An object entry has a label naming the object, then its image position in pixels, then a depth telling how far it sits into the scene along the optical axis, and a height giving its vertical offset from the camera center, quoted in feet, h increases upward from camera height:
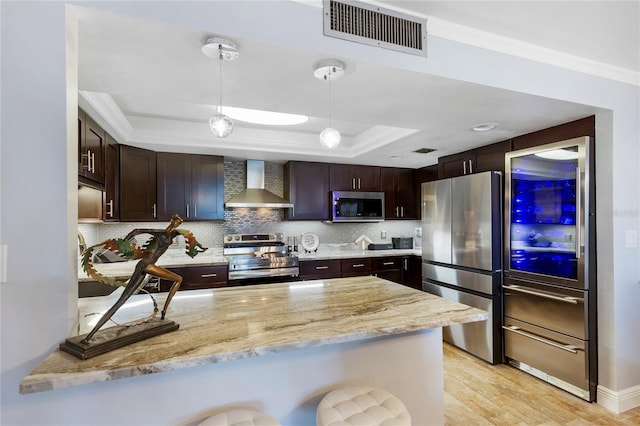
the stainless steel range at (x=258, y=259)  12.12 -1.66
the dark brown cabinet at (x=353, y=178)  14.79 +1.78
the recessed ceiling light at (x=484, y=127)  8.56 +2.39
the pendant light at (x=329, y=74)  5.14 +2.36
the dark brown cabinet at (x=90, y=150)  7.82 +1.76
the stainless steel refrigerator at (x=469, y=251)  9.60 -1.15
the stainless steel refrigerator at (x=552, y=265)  7.70 -1.31
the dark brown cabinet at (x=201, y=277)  11.27 -2.17
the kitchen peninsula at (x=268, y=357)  3.45 -1.52
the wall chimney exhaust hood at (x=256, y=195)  13.26 +0.89
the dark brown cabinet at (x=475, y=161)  10.18 +1.90
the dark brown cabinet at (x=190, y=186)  12.22 +1.18
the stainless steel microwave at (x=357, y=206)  14.61 +0.45
